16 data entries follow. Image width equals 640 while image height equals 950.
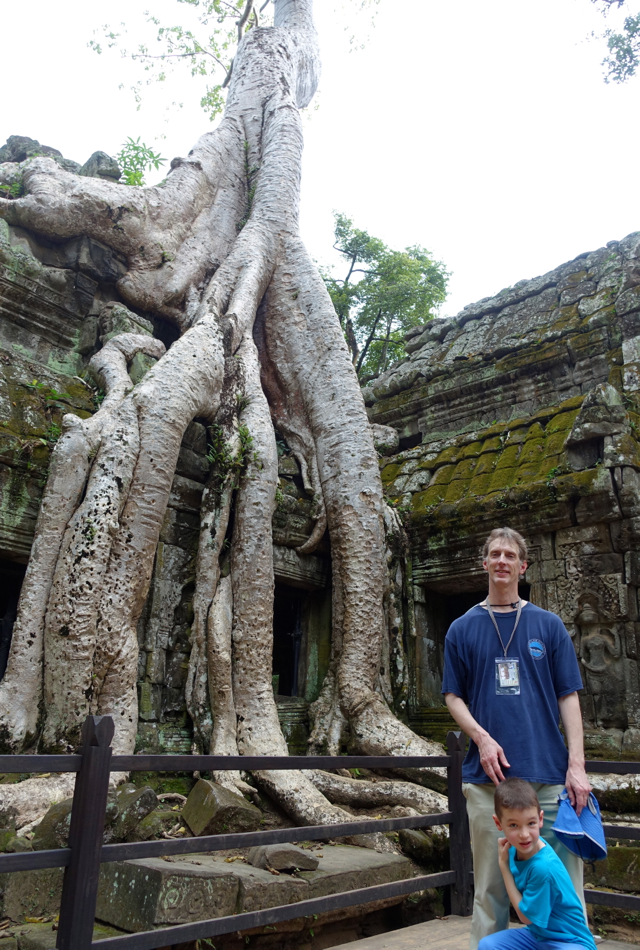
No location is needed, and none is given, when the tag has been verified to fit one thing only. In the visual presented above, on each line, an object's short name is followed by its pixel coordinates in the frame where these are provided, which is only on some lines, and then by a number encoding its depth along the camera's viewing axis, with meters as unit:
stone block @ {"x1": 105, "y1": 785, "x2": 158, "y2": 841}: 2.78
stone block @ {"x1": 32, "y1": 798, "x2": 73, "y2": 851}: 2.65
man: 1.85
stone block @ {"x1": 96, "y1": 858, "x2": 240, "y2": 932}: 2.12
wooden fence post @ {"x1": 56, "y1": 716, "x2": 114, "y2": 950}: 1.64
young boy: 1.62
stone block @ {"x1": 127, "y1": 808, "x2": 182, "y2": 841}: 2.85
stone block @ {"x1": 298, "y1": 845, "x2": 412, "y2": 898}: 2.56
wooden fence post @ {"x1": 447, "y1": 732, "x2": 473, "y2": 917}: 2.82
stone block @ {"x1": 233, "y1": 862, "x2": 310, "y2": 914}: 2.27
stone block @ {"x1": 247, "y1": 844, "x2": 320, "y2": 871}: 2.59
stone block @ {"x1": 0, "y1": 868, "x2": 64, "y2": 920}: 2.48
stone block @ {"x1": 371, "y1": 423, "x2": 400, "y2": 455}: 6.89
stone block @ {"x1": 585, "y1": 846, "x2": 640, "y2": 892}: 3.06
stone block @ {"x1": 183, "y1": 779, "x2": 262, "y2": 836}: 2.91
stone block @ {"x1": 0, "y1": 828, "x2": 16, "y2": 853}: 2.63
